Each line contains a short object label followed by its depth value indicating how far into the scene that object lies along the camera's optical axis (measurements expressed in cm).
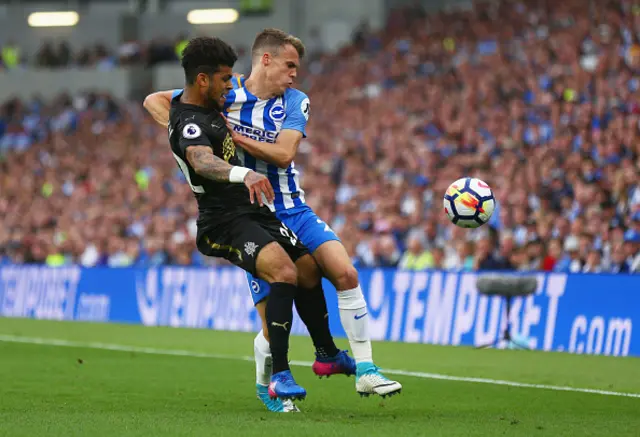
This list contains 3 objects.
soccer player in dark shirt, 1522
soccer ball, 1841
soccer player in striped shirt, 1587
